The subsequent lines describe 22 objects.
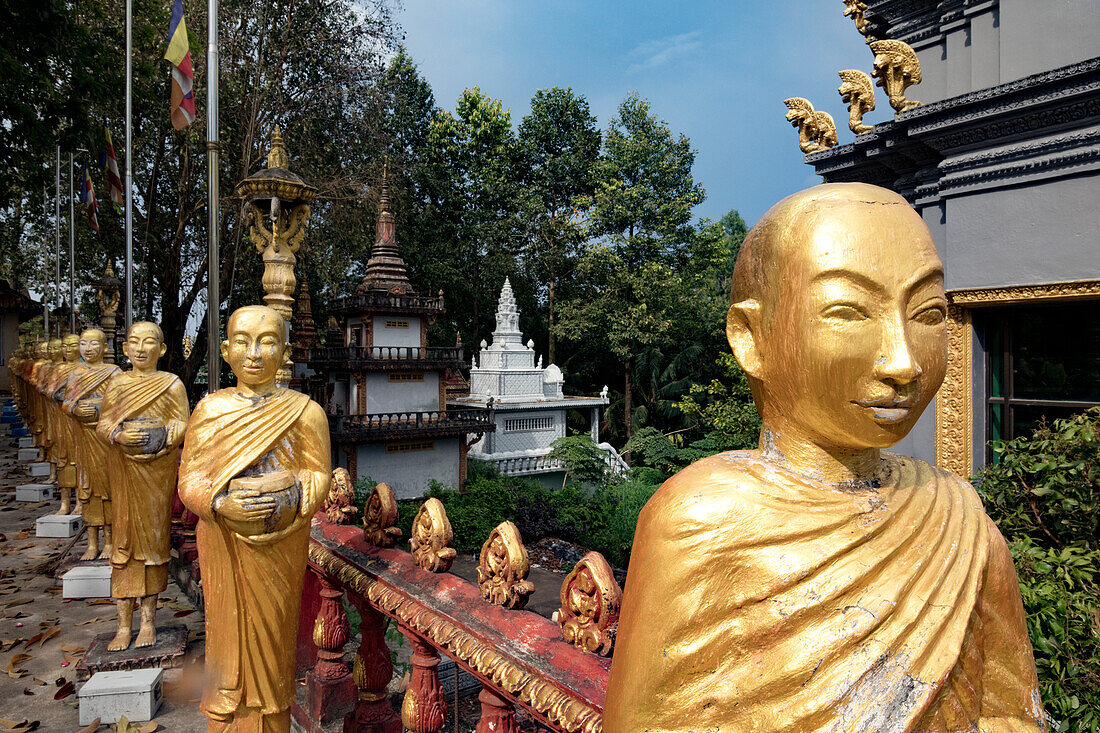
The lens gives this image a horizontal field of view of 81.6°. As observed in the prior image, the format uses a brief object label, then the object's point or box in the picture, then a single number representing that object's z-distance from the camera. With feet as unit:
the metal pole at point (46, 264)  55.52
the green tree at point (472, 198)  83.20
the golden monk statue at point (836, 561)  3.22
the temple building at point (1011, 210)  16.28
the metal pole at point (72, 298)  44.17
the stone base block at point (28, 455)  43.01
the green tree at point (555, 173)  83.66
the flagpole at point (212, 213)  15.06
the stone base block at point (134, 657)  13.07
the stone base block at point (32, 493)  31.14
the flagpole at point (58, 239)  47.26
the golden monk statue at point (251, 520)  7.89
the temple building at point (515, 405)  67.41
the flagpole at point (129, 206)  29.12
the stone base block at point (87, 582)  18.11
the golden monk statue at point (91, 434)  17.16
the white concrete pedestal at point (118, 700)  11.73
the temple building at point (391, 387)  52.90
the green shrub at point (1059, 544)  8.50
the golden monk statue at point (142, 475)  13.51
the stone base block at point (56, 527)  24.67
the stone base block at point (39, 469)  35.78
